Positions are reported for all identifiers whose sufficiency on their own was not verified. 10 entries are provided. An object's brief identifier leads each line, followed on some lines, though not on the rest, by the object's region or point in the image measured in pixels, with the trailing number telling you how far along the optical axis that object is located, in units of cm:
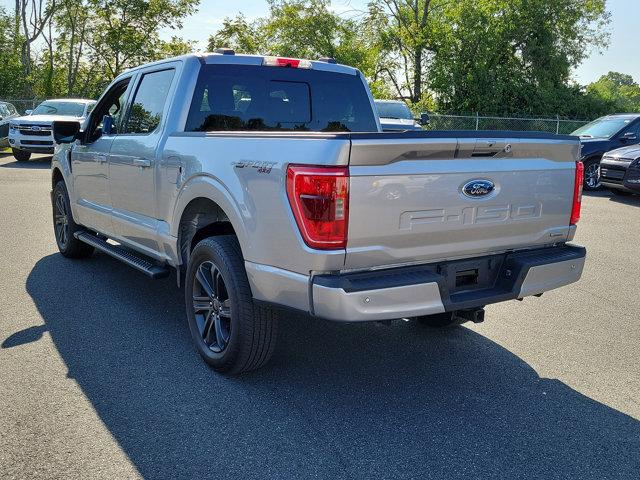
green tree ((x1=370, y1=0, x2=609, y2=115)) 3250
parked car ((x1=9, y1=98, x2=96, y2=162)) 1873
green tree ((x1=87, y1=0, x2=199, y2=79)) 3500
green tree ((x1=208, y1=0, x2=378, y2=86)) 3838
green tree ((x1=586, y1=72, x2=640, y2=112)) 3394
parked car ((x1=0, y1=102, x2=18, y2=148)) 2061
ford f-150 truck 320
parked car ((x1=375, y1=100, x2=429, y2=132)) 1773
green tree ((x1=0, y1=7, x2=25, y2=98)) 3384
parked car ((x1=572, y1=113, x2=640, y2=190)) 1459
